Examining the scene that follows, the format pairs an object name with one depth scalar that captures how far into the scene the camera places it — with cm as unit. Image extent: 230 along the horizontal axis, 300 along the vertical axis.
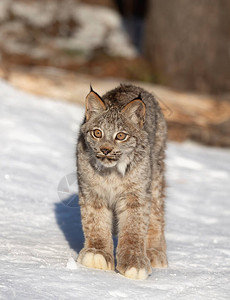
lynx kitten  807
